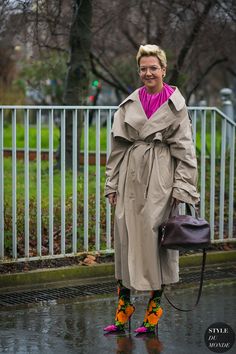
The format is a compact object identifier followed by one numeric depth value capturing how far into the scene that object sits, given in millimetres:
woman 6929
